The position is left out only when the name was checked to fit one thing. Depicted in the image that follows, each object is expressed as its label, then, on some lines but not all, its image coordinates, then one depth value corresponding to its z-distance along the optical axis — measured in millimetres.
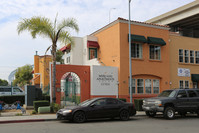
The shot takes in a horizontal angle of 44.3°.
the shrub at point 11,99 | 23289
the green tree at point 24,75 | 50625
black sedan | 13133
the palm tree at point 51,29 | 18016
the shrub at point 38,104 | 17906
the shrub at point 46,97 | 22625
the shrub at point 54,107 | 17641
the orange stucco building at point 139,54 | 22641
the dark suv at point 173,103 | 15172
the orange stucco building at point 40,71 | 39062
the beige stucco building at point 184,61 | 25922
